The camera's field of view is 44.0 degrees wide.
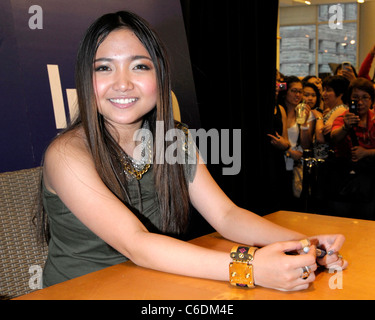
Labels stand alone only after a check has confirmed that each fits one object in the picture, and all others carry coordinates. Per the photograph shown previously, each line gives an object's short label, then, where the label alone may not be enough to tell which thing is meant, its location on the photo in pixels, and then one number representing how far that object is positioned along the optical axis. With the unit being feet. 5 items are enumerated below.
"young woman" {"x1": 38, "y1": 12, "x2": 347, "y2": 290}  4.03
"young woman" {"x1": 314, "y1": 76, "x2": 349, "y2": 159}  13.05
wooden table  3.21
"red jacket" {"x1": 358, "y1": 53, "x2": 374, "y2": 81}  15.96
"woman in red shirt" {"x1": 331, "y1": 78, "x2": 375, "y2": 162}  12.04
